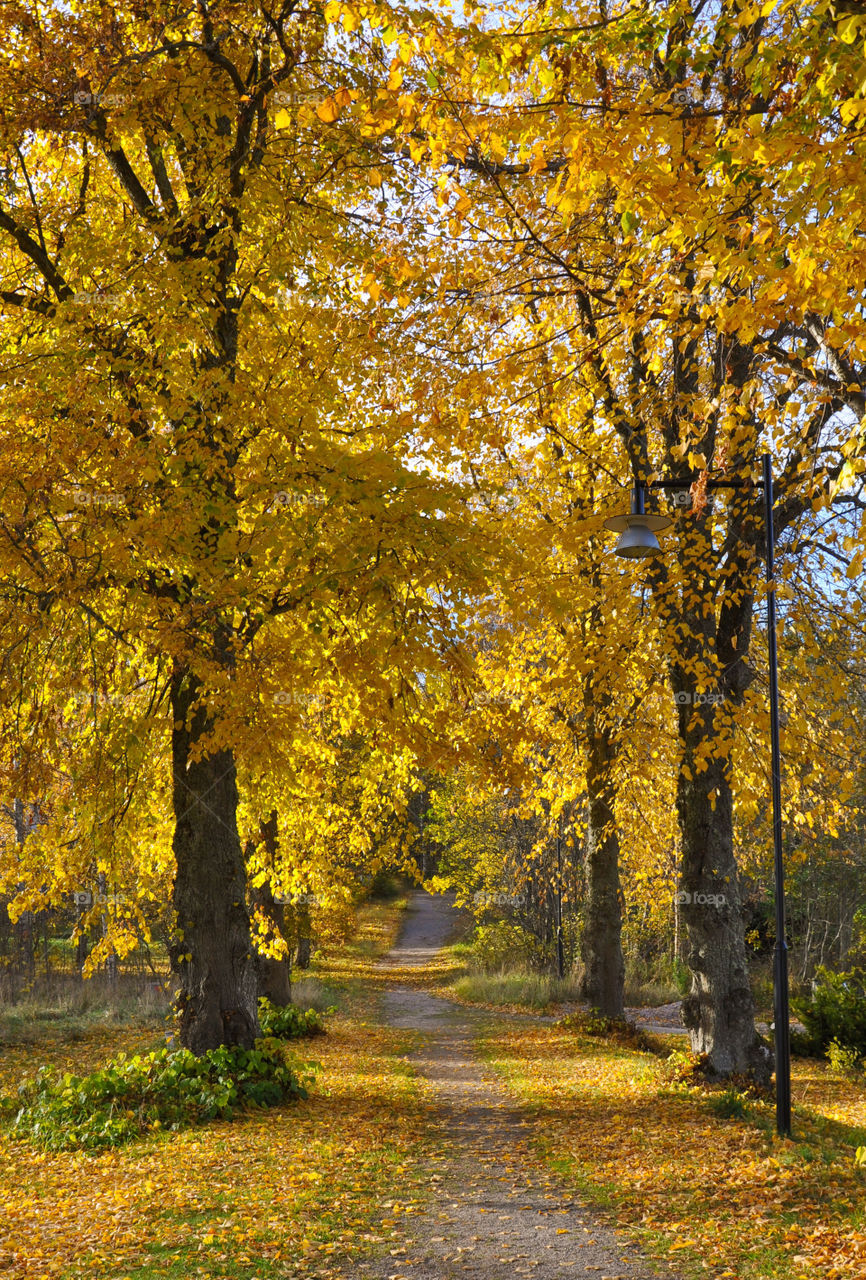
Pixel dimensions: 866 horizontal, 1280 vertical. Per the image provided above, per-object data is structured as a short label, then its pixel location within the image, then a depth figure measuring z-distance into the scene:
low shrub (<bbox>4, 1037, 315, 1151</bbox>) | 8.05
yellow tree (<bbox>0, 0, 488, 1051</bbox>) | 7.07
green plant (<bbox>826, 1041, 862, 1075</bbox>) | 13.41
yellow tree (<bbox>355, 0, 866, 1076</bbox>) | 4.34
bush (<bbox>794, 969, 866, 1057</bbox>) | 13.96
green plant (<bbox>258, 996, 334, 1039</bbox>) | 14.10
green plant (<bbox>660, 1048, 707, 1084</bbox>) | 9.32
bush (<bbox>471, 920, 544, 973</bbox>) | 23.19
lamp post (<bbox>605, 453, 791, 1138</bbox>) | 6.90
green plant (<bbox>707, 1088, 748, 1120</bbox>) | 8.11
